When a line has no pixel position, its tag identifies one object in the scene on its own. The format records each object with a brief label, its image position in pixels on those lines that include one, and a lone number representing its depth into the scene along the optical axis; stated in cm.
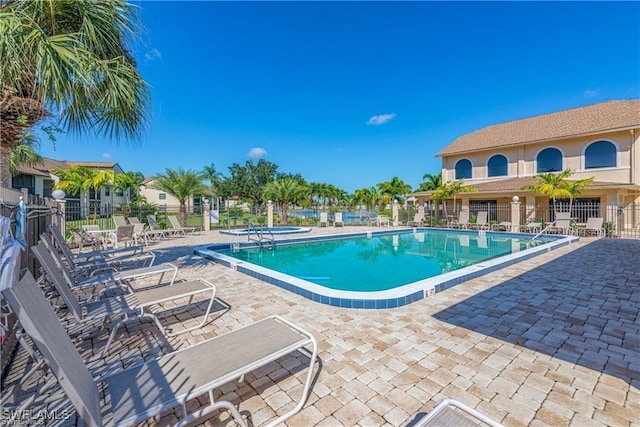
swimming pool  531
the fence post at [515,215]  1773
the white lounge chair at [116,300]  327
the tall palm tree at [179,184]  1877
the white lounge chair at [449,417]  189
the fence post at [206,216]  1911
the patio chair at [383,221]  2303
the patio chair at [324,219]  2362
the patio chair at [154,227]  1415
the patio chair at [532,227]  1675
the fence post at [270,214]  2097
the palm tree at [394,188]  3382
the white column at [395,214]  2347
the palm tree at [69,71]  366
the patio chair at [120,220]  1267
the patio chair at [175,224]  1527
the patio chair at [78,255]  578
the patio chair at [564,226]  1566
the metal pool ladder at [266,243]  1237
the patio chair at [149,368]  163
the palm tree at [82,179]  2280
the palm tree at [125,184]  2782
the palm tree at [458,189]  2048
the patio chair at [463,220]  1985
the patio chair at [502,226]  1809
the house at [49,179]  2589
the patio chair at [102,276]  440
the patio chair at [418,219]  2230
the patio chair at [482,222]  1939
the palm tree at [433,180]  2931
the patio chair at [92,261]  570
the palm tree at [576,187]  1614
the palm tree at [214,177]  3810
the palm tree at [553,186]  1623
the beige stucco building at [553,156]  1758
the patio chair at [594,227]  1498
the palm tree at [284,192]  2377
